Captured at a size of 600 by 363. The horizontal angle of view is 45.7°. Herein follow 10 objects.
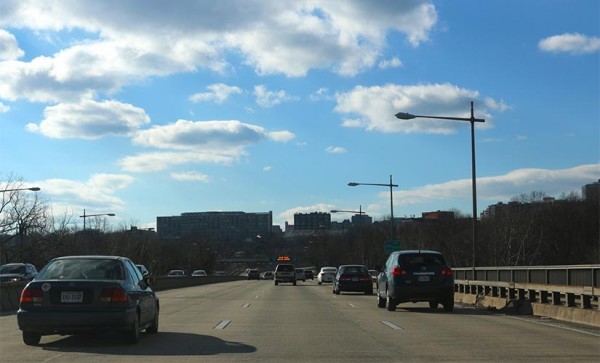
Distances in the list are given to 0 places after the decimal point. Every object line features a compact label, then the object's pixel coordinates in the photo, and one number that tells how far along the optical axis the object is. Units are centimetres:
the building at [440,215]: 12409
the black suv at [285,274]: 6325
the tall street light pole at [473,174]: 2698
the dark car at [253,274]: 9908
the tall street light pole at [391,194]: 4862
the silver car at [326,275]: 6494
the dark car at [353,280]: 3759
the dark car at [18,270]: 3634
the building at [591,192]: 10276
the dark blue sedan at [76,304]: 1176
